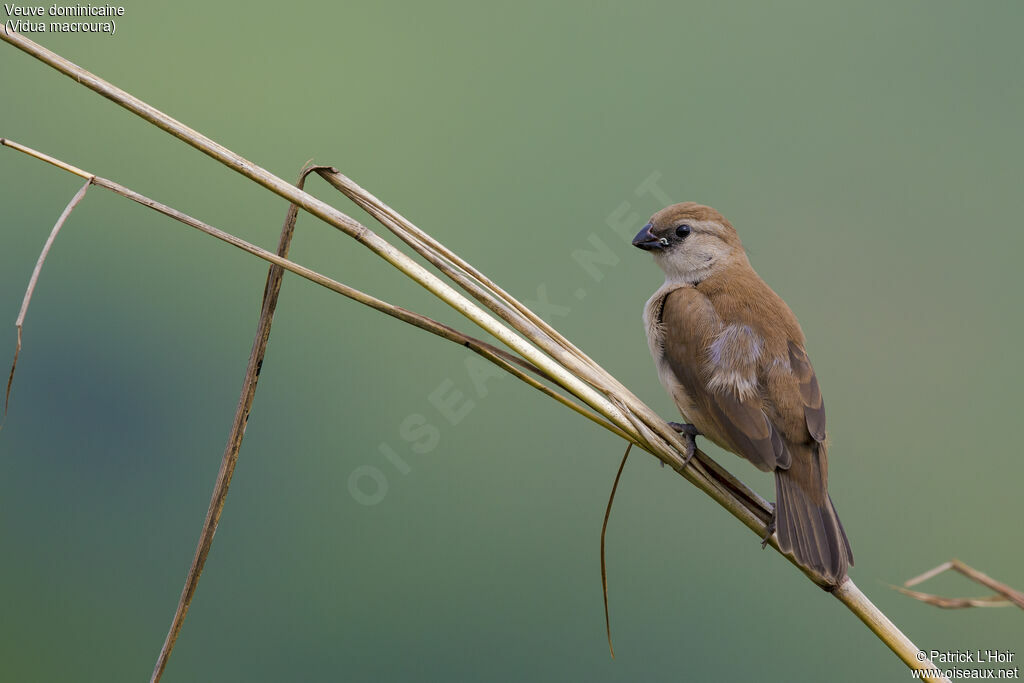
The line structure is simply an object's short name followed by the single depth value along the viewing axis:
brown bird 3.92
